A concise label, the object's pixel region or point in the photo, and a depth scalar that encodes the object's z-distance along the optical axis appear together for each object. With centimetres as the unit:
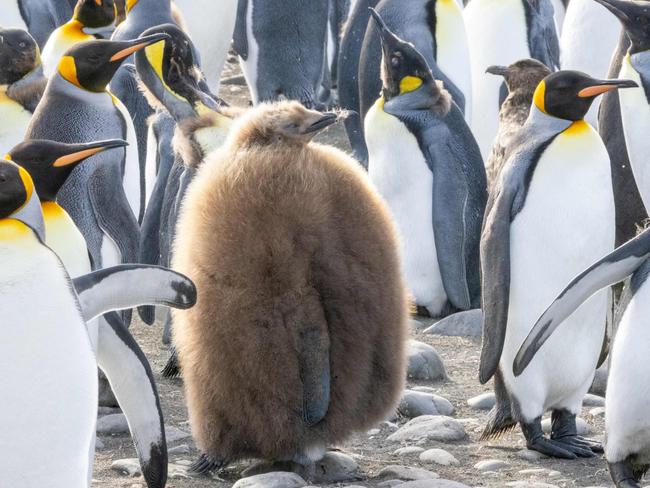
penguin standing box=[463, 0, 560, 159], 1636
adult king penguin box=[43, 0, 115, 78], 1420
